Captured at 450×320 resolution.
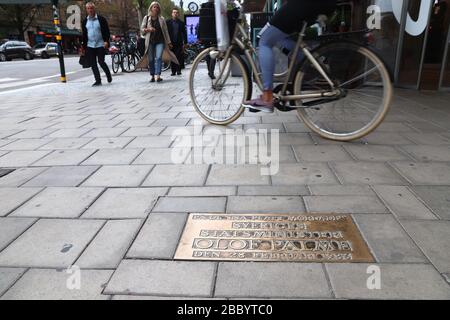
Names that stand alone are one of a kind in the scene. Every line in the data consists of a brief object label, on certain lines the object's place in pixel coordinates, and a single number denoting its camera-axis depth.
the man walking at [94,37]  9.32
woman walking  9.49
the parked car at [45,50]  34.41
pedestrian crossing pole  10.33
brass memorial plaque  1.98
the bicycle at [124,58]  13.62
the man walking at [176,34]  11.52
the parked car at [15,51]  30.06
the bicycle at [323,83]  3.43
